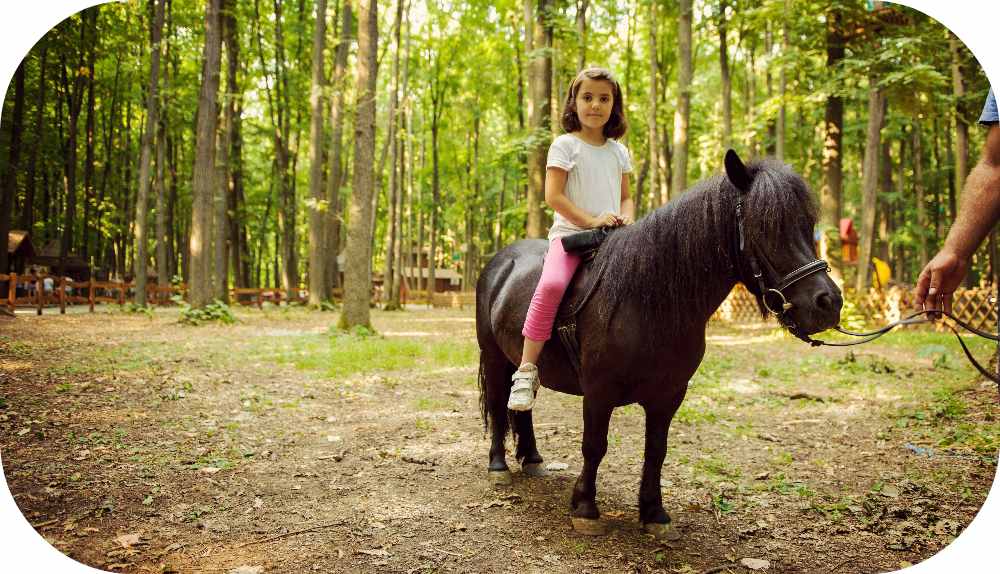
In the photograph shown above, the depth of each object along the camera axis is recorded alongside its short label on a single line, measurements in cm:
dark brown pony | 246
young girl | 321
